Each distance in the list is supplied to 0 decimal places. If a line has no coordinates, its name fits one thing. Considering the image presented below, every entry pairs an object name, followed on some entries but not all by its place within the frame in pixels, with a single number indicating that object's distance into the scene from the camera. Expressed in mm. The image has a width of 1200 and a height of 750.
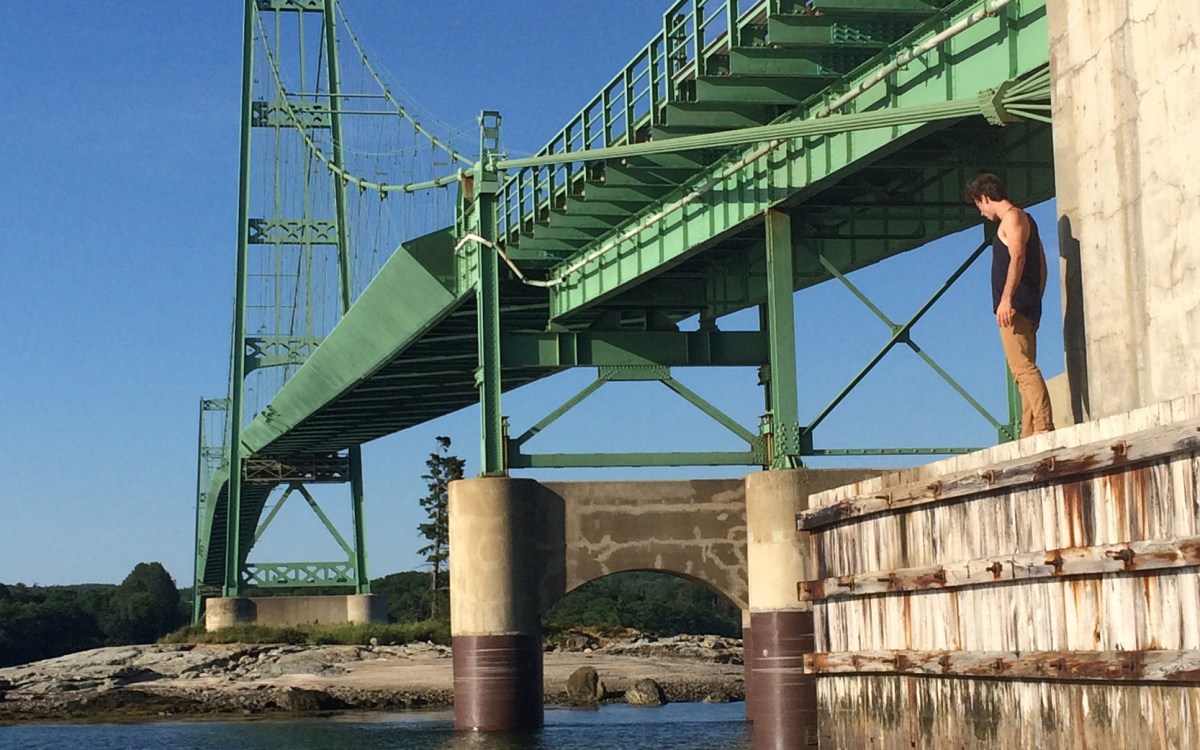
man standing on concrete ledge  14883
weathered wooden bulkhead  11148
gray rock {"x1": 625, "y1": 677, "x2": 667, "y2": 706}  53719
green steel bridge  23578
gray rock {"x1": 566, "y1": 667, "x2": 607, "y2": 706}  54219
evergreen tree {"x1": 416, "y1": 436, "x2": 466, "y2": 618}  99312
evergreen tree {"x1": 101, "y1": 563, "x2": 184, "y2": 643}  120812
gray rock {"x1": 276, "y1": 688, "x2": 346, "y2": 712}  54625
